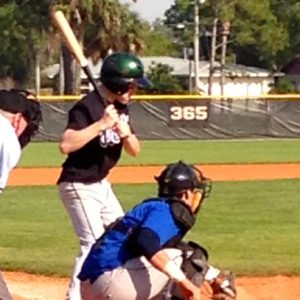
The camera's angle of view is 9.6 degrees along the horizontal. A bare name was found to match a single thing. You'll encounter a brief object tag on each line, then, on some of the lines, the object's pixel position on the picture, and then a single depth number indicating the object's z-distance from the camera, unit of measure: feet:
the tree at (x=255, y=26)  393.13
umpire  27.06
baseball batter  35.50
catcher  28.51
